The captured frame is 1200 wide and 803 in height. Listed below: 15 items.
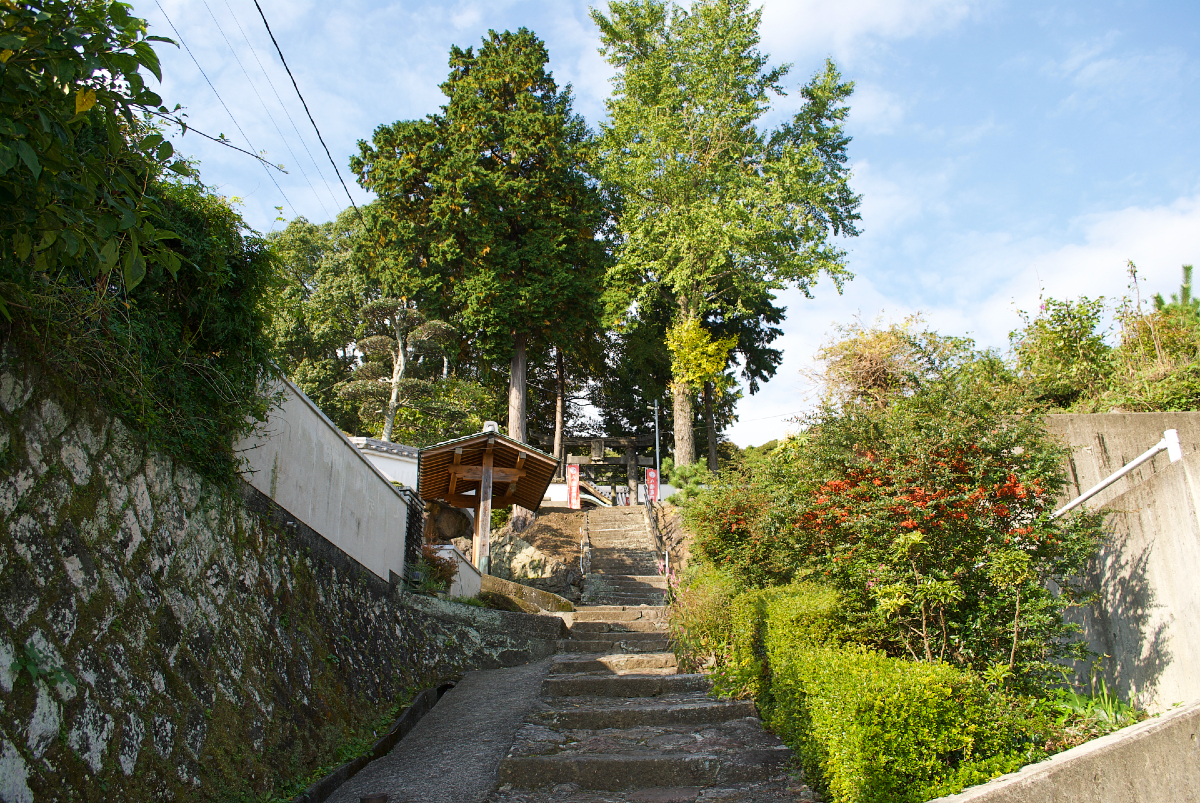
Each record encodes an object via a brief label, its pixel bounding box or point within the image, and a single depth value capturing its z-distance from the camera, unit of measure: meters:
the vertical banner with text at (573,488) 21.72
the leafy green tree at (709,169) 17.80
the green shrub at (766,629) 5.25
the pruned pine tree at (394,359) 20.00
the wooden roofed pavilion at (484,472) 13.95
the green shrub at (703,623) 6.93
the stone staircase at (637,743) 4.75
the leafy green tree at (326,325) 23.66
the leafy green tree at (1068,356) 10.40
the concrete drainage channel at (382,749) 4.47
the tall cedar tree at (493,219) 19.27
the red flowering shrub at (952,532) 4.70
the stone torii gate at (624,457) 27.14
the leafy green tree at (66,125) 2.10
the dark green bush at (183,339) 3.42
